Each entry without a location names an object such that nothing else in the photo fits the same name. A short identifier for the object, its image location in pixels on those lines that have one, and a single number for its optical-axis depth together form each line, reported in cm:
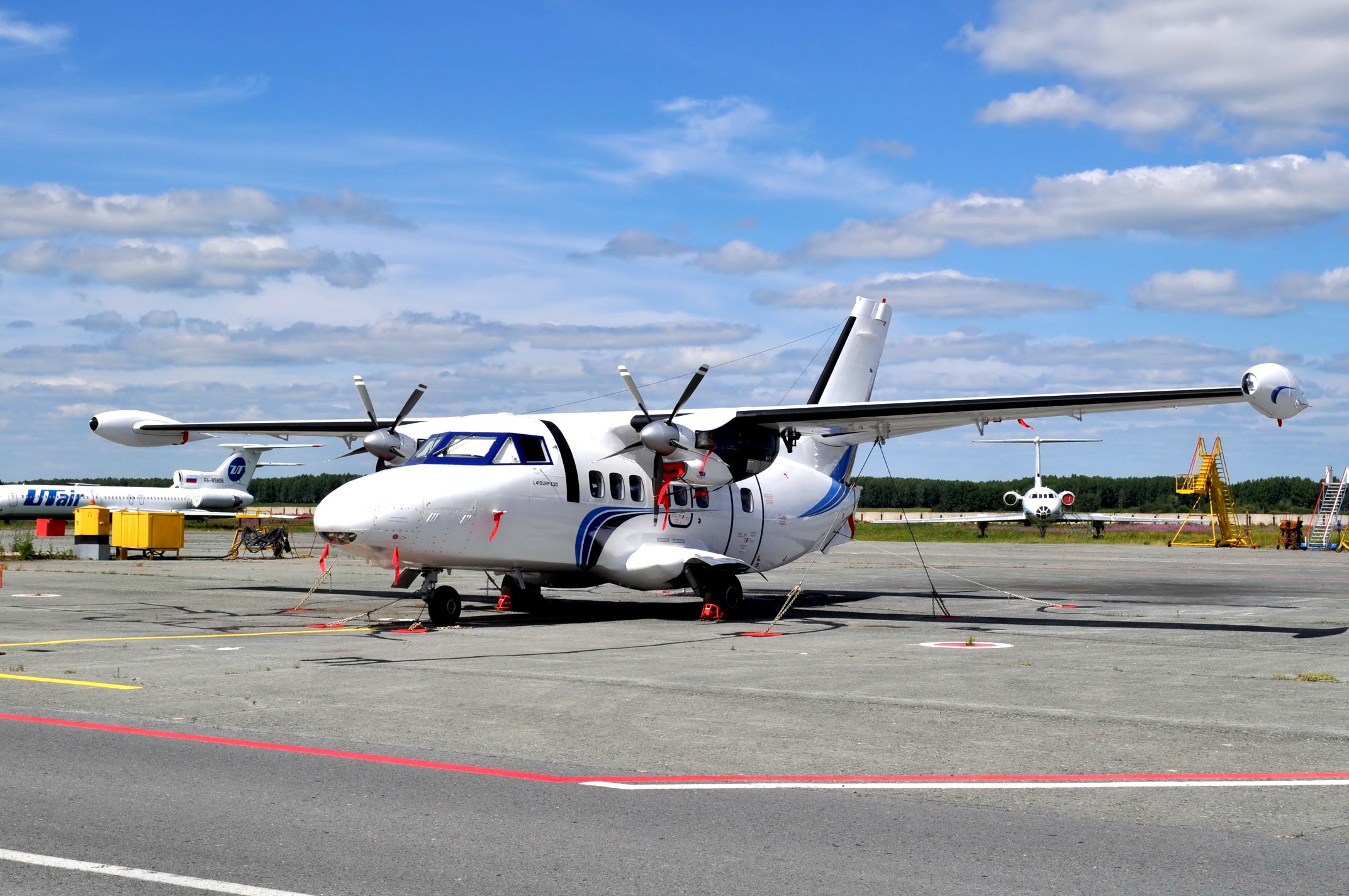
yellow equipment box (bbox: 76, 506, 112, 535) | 4103
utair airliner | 7481
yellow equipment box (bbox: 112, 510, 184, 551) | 4031
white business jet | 7375
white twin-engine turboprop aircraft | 1828
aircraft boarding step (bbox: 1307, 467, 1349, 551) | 5731
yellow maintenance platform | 5853
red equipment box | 4894
